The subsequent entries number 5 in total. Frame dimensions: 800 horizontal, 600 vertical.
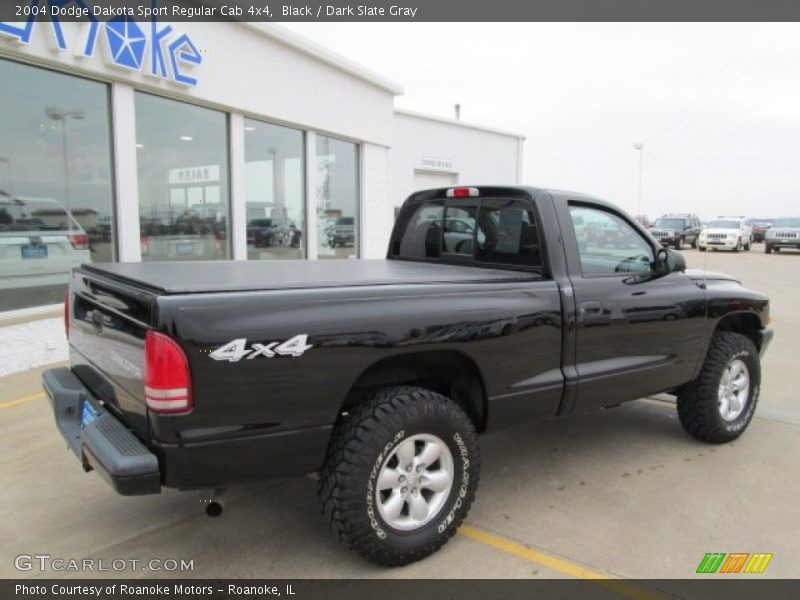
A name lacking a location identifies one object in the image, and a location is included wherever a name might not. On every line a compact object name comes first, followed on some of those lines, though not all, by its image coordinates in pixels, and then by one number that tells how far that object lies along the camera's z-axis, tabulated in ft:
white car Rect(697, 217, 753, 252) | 100.37
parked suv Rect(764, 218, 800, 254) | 94.99
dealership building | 23.32
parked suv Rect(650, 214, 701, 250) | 102.32
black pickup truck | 7.87
